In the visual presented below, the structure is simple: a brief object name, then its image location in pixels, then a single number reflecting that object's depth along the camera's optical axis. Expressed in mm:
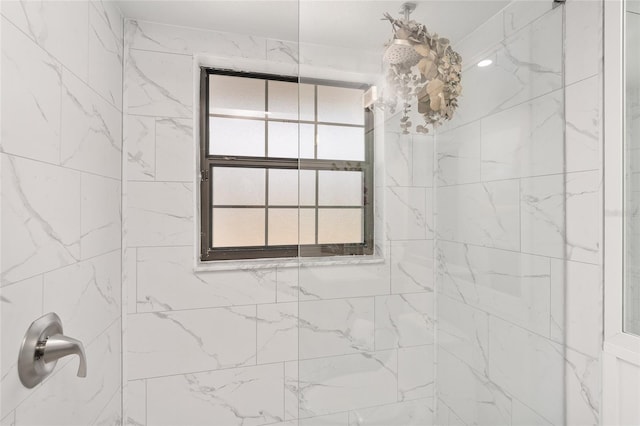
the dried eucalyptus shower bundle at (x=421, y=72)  1042
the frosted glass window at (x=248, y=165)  1828
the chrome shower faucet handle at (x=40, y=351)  856
